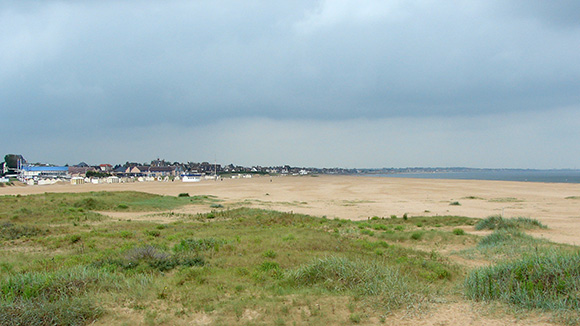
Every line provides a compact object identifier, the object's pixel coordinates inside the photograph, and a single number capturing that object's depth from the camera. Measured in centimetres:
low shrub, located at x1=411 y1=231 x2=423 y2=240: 1648
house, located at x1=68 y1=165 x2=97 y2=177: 16634
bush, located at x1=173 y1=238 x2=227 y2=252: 1286
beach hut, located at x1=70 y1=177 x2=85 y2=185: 8981
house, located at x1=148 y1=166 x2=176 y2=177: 17462
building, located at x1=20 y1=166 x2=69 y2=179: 14320
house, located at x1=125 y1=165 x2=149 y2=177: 17275
